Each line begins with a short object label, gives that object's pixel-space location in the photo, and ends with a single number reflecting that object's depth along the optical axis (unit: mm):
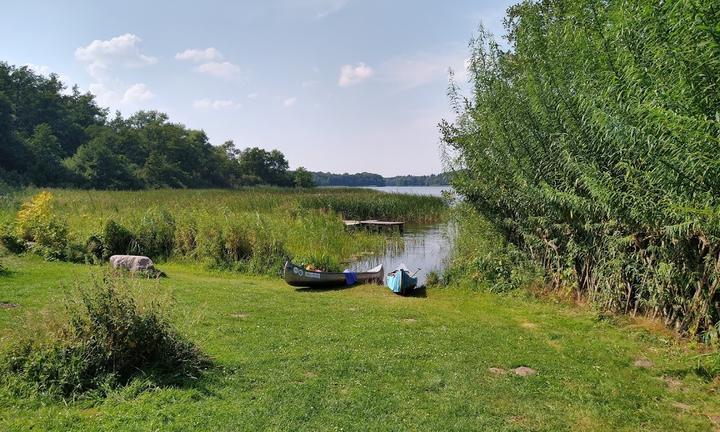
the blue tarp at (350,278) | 11391
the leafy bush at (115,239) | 13336
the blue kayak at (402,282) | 10320
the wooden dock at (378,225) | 22250
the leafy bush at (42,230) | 12172
